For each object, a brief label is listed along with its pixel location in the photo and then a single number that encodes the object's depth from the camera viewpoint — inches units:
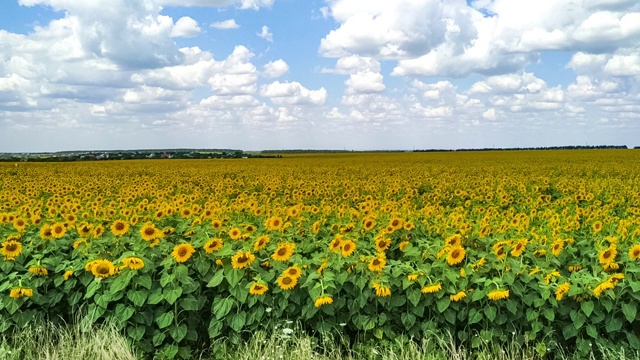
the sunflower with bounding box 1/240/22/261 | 249.4
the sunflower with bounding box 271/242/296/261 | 228.1
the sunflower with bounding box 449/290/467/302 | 207.8
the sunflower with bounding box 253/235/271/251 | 234.7
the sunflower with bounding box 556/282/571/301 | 205.8
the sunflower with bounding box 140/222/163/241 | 241.0
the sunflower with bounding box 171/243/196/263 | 227.6
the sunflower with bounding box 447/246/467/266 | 219.9
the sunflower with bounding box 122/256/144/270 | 219.8
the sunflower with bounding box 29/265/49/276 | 240.4
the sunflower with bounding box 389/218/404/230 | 265.4
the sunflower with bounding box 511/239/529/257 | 224.6
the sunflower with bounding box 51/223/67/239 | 265.1
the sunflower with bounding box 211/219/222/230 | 256.1
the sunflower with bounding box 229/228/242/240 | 249.3
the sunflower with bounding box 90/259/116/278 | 223.9
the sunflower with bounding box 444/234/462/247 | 229.6
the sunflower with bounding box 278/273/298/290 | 213.0
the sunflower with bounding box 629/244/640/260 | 218.4
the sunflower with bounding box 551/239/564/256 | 235.8
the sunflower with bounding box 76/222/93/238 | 264.8
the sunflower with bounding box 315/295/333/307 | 204.5
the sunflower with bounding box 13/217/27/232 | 286.0
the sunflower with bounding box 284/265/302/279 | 215.6
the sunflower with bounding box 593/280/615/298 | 202.2
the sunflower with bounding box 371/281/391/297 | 208.6
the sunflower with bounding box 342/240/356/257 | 227.3
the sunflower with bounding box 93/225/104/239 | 263.3
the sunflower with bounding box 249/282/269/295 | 214.7
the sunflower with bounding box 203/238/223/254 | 228.1
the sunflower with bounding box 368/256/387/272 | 214.8
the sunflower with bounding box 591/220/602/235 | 284.0
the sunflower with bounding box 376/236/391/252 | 245.2
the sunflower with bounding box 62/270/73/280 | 234.6
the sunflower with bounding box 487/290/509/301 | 203.5
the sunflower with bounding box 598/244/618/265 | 221.8
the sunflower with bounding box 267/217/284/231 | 270.5
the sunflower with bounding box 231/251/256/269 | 221.5
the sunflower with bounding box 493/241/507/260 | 225.3
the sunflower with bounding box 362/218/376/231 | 267.4
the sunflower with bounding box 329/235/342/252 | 231.8
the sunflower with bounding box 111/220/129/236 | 255.3
